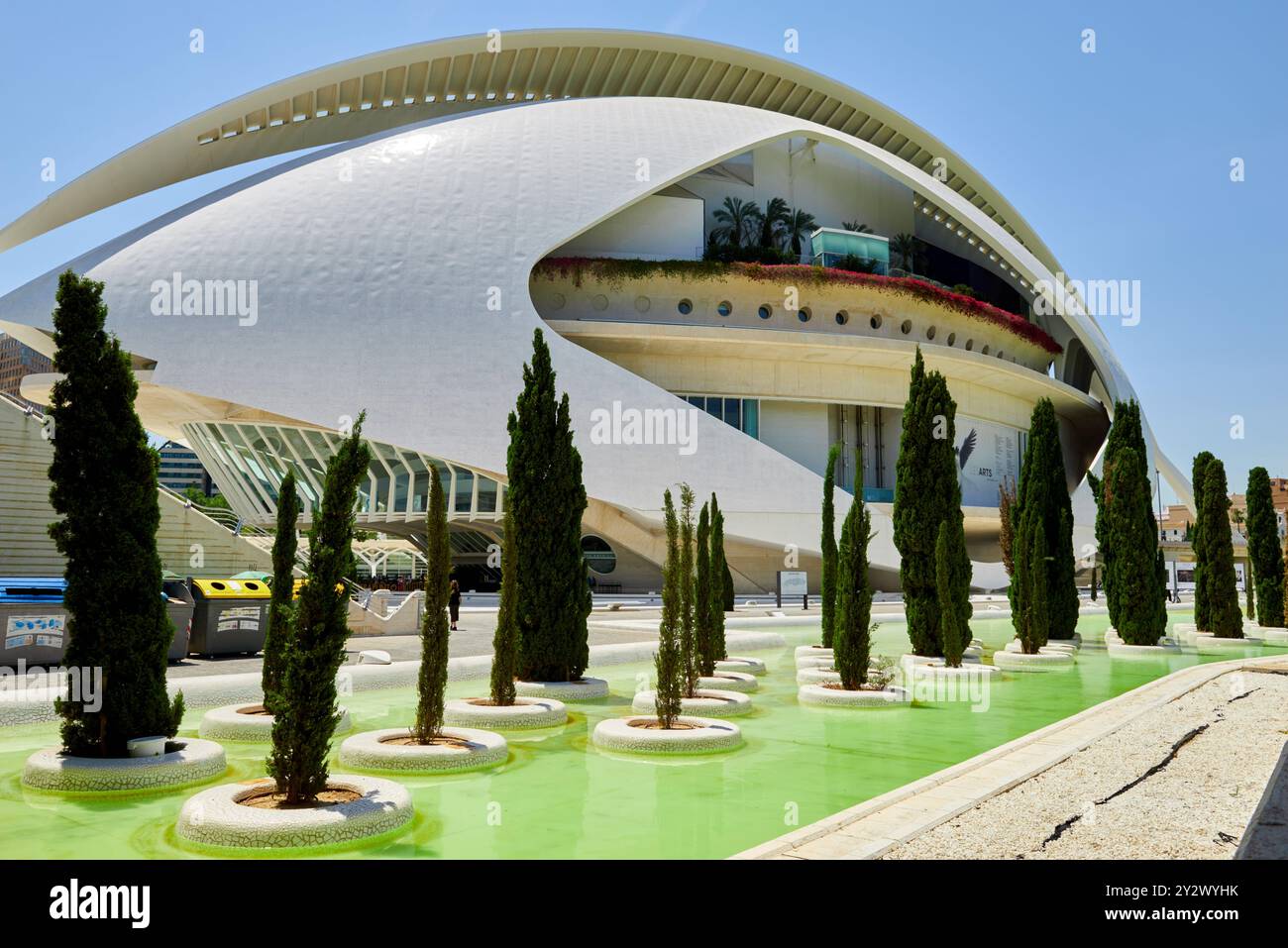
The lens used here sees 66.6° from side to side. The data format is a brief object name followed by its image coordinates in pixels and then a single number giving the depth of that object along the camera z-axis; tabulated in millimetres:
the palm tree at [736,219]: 39281
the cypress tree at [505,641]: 9477
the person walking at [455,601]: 21062
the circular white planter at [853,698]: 10867
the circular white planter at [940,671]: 12977
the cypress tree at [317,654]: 5652
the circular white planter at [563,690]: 11141
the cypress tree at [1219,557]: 19625
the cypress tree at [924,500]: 14750
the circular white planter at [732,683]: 11969
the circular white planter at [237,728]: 8633
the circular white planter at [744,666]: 14164
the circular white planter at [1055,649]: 16952
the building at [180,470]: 151250
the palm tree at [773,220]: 39281
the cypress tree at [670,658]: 8672
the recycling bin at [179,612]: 13125
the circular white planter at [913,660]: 14172
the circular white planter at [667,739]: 8078
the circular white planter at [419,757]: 7348
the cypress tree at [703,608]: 11758
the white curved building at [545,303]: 29891
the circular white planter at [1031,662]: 15344
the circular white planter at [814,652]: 15555
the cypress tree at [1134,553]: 17938
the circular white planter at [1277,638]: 20031
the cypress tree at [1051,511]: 18625
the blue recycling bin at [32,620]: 11266
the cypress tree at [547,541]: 11492
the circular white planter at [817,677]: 12766
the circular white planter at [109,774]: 6527
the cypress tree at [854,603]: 11055
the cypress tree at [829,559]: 14539
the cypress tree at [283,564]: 7863
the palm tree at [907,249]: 43344
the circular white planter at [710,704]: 10205
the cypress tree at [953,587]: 13039
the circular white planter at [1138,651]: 17438
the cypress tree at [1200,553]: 20047
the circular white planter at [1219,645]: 18523
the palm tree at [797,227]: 40312
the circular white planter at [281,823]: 5195
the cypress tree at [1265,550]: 21406
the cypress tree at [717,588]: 12805
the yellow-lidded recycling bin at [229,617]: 14008
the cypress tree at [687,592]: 9445
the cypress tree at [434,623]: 7273
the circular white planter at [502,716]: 9312
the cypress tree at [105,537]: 6797
